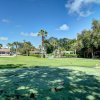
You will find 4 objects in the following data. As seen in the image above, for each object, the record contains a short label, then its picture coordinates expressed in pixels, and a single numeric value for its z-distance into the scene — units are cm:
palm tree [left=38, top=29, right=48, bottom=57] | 3506
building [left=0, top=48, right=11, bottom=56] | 5718
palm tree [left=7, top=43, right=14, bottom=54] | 6055
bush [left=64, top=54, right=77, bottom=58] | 3334
